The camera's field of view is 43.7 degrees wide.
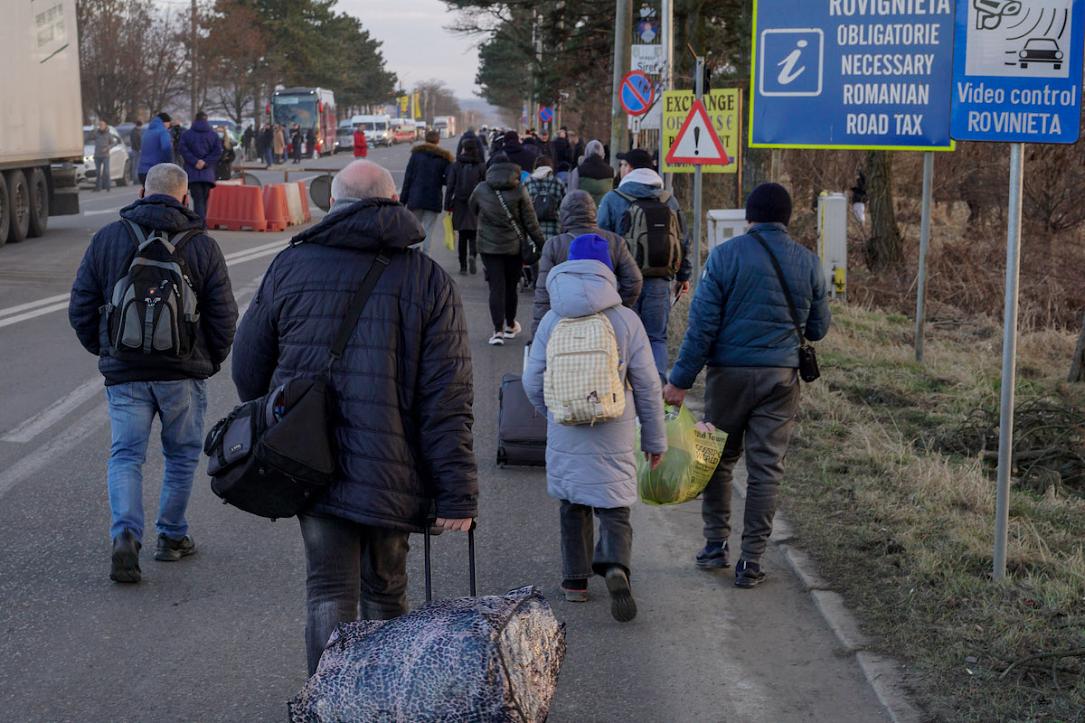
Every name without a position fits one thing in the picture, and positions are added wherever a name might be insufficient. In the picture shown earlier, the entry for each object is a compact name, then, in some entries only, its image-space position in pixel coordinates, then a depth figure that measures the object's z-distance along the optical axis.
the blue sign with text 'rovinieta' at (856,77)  8.55
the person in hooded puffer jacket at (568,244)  8.42
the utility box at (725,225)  15.33
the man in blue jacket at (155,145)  21.95
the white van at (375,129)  90.00
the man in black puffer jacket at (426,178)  16.72
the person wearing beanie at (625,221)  9.62
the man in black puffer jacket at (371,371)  3.92
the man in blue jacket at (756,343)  6.02
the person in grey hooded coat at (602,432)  5.58
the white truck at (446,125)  150.77
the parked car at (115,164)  36.12
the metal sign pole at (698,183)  12.97
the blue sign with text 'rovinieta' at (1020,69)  5.59
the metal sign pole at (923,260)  11.54
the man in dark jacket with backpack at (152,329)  5.76
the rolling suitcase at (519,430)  8.27
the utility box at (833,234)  15.25
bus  66.38
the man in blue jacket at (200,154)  21.58
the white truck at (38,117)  20.12
